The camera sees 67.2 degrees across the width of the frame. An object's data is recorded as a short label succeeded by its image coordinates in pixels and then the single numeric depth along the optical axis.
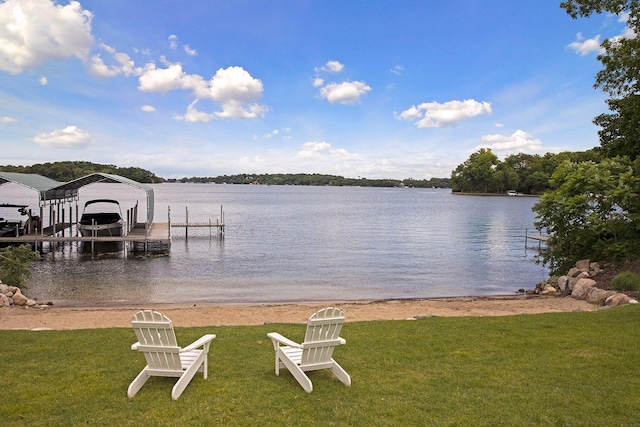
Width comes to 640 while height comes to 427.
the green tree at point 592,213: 16.22
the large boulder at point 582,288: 14.20
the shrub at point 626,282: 13.14
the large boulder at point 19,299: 14.08
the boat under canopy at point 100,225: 30.73
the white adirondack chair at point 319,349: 5.81
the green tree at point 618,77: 10.26
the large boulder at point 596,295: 12.95
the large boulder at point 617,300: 11.80
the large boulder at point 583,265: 16.52
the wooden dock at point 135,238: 28.86
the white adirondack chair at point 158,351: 5.57
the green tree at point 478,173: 156.38
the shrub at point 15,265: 16.14
